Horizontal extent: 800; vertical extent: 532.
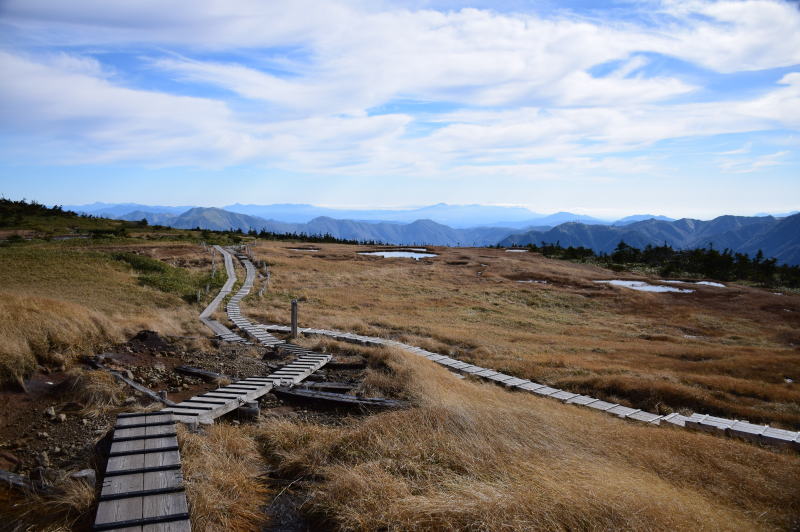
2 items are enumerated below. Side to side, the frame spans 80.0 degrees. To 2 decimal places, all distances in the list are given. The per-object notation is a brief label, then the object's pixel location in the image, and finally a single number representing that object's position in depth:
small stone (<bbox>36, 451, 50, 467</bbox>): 7.96
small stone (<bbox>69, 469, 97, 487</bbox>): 6.04
